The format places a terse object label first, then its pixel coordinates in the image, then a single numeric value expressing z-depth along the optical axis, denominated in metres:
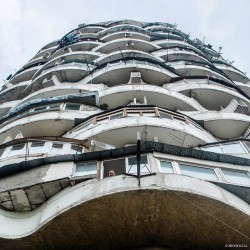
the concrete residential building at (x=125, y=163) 6.00
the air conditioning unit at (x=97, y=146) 9.30
